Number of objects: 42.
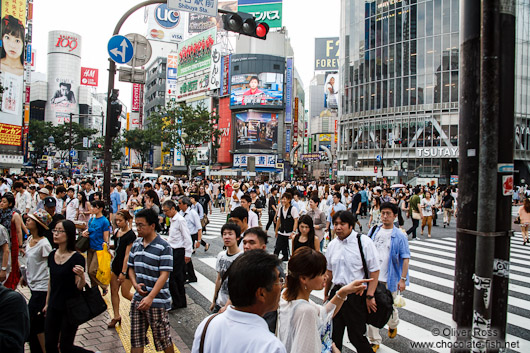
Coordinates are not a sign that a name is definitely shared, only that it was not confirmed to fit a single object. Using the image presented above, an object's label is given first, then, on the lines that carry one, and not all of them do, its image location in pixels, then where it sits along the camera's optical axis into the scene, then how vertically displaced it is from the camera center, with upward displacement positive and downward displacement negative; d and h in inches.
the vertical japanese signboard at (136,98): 4007.6 +822.4
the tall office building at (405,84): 1760.6 +485.4
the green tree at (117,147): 2504.9 +180.3
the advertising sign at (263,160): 2363.4 +99.9
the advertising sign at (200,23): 3415.4 +1475.1
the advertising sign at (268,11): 2568.9 +1151.6
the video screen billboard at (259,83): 2369.6 +601.2
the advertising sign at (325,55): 4421.8 +1459.9
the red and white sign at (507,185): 118.6 -1.8
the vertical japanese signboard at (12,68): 1648.6 +480.5
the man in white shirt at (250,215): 291.1 -31.5
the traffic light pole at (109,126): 336.2 +42.8
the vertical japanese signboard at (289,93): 2429.9 +543.0
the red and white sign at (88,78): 4490.7 +1151.2
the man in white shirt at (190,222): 294.0 -39.2
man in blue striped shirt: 148.4 -44.8
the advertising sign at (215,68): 2532.0 +734.9
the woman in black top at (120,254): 202.1 -43.6
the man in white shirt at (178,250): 235.6 -49.6
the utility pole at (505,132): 118.3 +15.2
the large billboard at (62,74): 3951.8 +1094.3
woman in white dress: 92.2 -34.7
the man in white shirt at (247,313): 67.9 -26.5
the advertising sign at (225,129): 2507.4 +307.9
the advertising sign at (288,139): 2502.5 +250.2
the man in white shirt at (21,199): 441.3 -32.6
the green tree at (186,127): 1293.1 +166.9
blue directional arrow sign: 334.6 +113.6
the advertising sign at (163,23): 4185.5 +1715.5
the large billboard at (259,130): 2397.9 +295.3
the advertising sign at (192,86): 2662.4 +660.0
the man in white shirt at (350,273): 154.0 -42.1
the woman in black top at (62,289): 139.6 -45.0
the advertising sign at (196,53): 2596.0 +891.2
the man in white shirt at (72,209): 364.2 -35.9
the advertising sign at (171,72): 3100.4 +852.4
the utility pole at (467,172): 124.1 +2.3
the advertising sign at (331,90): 3961.6 +935.4
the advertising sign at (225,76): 2512.3 +675.4
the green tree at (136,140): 2397.9 +215.0
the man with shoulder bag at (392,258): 191.5 -41.8
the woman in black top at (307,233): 219.1 -33.8
